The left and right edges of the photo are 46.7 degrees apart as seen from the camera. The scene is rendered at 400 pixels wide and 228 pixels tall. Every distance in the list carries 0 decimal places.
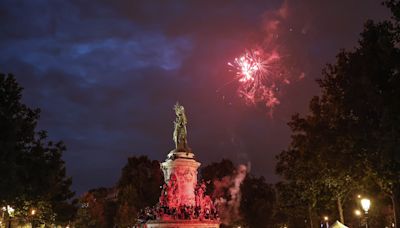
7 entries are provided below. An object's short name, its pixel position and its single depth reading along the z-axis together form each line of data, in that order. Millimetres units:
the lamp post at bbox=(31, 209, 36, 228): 45419
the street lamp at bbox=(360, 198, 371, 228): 25297
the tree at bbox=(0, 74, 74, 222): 29688
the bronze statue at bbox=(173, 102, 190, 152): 43531
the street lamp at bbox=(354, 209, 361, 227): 69462
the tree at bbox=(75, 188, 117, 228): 88188
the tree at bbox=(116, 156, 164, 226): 79812
